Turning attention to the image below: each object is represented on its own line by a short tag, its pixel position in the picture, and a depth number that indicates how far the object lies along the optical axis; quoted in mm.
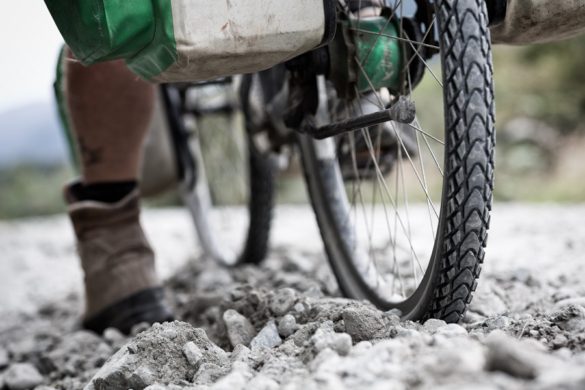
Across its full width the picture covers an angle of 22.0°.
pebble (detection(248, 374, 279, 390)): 1392
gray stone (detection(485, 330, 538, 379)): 1177
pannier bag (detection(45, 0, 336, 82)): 1479
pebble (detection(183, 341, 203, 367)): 1506
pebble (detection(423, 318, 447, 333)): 1480
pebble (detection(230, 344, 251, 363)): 1494
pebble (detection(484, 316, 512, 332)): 1503
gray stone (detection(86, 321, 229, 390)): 1499
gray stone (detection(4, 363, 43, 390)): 1713
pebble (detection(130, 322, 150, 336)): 1789
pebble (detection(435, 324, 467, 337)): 1436
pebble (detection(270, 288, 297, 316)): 1615
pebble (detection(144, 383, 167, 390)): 1451
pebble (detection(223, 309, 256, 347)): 1596
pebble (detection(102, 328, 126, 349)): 1806
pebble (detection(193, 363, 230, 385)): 1468
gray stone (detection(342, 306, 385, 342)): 1481
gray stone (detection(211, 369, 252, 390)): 1398
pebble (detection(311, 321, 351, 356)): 1423
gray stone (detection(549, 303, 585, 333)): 1469
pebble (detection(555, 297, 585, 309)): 1582
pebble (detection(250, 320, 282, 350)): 1543
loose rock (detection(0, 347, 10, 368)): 1801
